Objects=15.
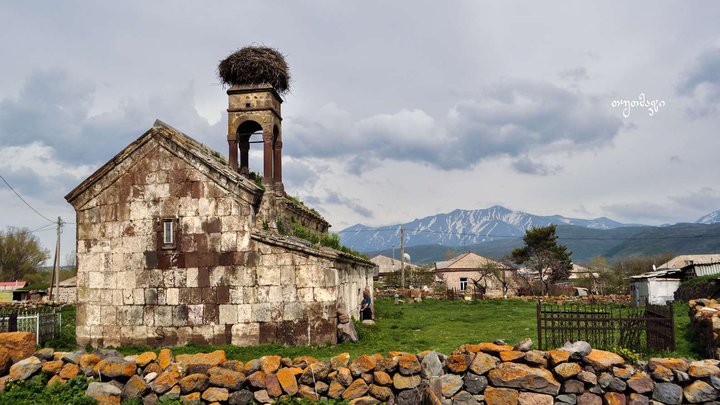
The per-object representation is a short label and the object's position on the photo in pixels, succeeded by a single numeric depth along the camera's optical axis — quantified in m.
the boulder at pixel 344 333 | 13.36
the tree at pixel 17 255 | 60.19
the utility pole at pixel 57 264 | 39.00
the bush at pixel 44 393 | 9.28
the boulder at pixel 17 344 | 9.94
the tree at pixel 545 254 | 53.53
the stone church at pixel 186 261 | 13.12
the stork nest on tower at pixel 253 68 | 20.14
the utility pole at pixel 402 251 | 48.39
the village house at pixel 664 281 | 28.47
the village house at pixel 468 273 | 56.69
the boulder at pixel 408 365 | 9.08
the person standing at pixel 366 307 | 19.91
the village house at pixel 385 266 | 72.16
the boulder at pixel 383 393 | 9.00
